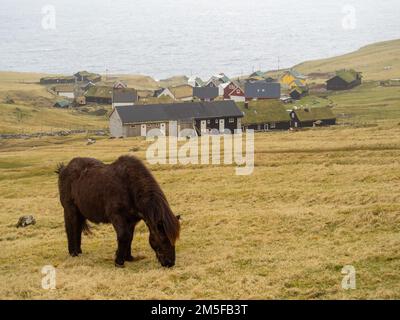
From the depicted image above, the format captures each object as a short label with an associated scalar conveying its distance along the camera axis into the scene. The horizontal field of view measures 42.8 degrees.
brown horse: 14.52
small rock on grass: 25.05
